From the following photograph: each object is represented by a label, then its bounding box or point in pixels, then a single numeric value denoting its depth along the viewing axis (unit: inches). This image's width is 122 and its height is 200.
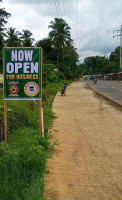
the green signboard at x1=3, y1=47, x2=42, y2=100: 166.8
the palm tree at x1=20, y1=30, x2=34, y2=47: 1619.8
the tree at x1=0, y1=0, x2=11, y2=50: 1184.1
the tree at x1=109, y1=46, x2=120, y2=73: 2948.2
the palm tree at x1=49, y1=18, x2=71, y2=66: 1541.9
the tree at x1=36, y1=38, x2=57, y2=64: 1580.0
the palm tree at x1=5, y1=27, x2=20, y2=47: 1537.3
